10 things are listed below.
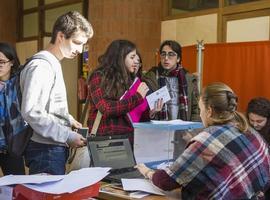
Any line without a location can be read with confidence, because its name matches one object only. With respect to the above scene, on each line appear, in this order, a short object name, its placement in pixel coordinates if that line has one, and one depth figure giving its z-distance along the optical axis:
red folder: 1.26
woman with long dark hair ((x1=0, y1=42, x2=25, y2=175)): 1.90
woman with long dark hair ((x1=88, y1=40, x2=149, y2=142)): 2.30
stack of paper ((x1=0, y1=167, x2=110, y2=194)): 1.26
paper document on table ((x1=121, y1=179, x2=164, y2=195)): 1.72
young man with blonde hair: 1.74
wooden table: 1.67
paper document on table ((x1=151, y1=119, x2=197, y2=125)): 2.36
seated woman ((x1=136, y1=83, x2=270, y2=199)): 1.62
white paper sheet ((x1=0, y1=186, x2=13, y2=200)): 1.31
